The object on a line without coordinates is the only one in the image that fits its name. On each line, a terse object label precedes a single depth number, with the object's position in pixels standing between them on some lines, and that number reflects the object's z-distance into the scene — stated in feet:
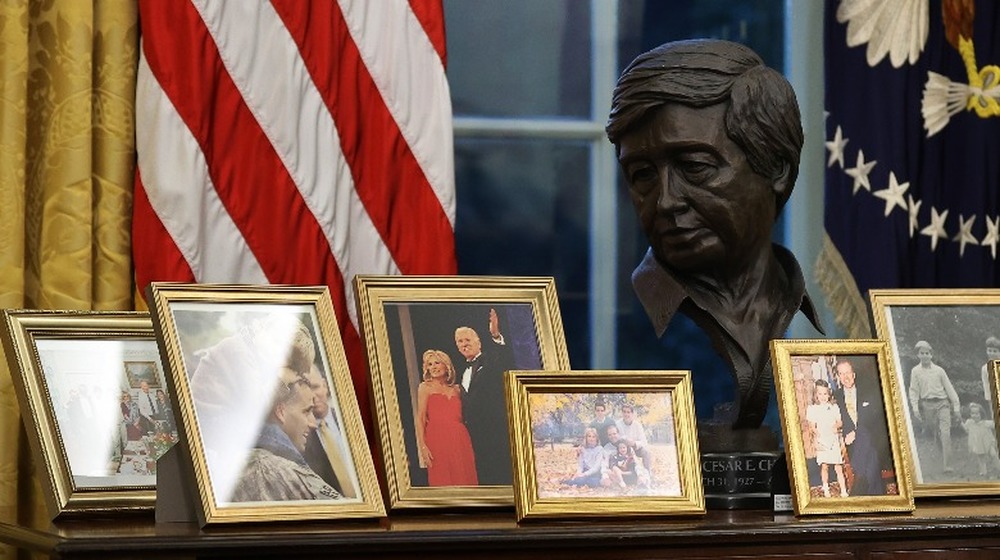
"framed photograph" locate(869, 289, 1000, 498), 14.56
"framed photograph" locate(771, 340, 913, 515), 13.21
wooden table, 11.26
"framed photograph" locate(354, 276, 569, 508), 13.20
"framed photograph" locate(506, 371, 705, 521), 12.57
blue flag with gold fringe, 20.47
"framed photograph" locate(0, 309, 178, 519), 13.07
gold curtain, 16.37
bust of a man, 14.23
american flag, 17.15
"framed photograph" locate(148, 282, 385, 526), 11.98
